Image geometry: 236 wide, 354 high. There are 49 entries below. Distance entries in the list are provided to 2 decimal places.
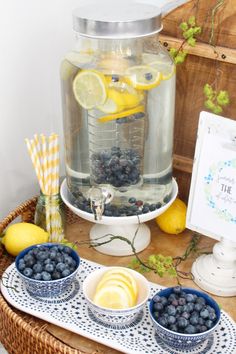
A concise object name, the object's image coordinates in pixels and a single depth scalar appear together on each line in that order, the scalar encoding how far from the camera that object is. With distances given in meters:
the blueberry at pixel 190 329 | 1.05
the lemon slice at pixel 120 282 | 1.12
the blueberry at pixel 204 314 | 1.07
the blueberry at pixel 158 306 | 1.09
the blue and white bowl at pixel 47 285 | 1.14
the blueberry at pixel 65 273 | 1.16
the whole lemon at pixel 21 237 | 1.27
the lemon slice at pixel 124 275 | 1.14
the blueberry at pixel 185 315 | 1.07
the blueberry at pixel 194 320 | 1.06
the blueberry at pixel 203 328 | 1.06
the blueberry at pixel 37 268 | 1.16
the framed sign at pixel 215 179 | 1.16
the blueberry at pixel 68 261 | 1.18
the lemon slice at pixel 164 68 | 1.24
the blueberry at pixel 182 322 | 1.06
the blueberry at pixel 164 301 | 1.10
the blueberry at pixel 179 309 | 1.08
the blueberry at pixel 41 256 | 1.18
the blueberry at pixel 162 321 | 1.06
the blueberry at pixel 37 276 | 1.15
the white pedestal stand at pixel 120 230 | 1.27
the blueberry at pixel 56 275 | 1.16
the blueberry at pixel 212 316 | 1.08
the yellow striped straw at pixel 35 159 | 1.28
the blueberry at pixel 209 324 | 1.06
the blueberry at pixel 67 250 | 1.21
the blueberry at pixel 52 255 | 1.18
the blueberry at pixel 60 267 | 1.16
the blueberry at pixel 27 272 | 1.15
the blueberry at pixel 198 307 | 1.08
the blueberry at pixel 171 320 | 1.06
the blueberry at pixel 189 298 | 1.09
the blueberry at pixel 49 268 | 1.16
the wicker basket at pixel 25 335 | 1.09
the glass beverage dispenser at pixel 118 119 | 1.20
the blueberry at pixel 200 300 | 1.09
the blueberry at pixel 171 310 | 1.07
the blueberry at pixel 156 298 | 1.10
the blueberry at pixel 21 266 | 1.17
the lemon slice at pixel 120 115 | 1.23
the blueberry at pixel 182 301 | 1.09
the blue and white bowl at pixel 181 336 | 1.05
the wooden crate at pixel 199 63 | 1.27
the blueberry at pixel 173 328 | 1.06
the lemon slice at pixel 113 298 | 1.10
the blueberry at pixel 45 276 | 1.15
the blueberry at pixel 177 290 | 1.11
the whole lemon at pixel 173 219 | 1.36
